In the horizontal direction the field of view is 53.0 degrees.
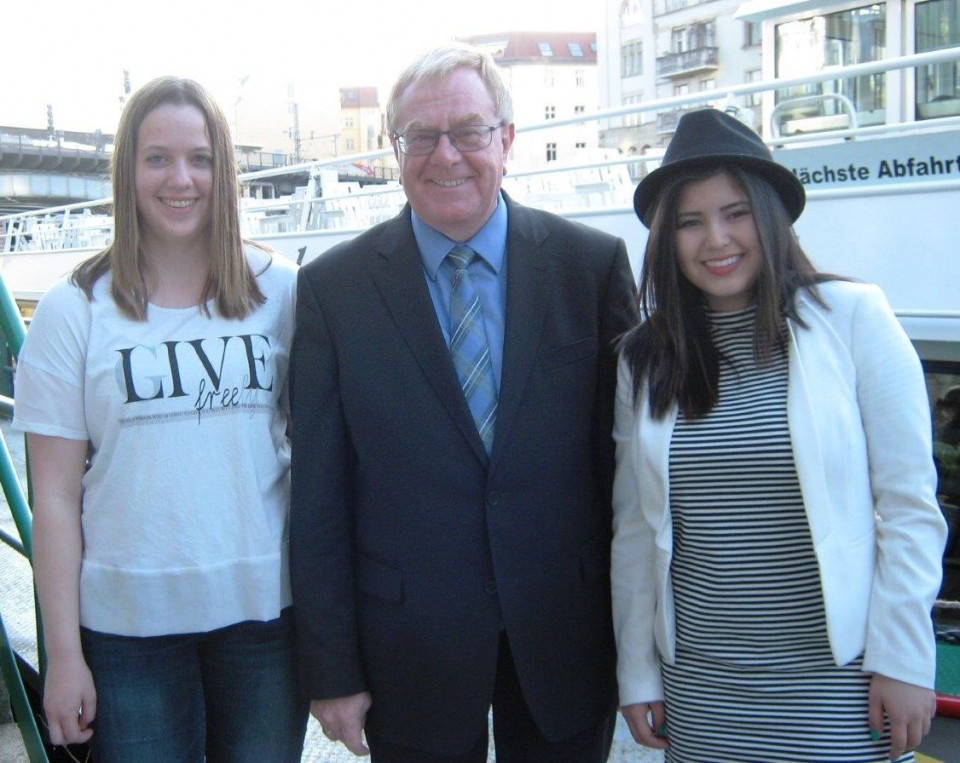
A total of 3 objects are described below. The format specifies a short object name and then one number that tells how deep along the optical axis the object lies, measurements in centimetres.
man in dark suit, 176
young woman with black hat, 152
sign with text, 452
